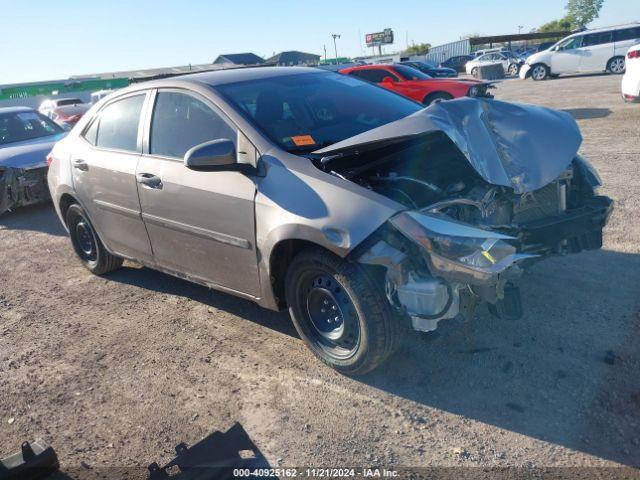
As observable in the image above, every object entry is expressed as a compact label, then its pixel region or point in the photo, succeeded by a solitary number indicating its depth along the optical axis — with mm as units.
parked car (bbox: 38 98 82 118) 19573
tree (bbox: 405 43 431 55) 83812
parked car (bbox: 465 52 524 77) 34312
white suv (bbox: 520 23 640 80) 23328
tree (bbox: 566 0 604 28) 76875
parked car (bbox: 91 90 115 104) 20531
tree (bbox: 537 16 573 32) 79038
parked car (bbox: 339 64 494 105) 14703
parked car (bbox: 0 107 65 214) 8430
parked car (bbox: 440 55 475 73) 43253
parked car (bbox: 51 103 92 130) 15570
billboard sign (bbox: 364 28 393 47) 82438
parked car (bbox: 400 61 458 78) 23609
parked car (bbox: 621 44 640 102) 11070
